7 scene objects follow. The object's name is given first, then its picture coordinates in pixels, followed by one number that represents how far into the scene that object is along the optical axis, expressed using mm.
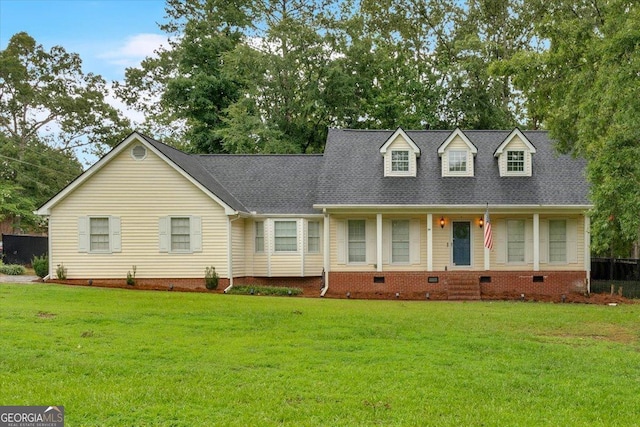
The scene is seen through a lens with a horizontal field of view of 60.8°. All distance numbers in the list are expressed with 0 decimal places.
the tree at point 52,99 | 41094
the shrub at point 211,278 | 19312
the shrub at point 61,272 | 19578
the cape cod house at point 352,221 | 19734
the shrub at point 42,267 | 20453
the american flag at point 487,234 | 19250
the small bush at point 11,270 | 22841
